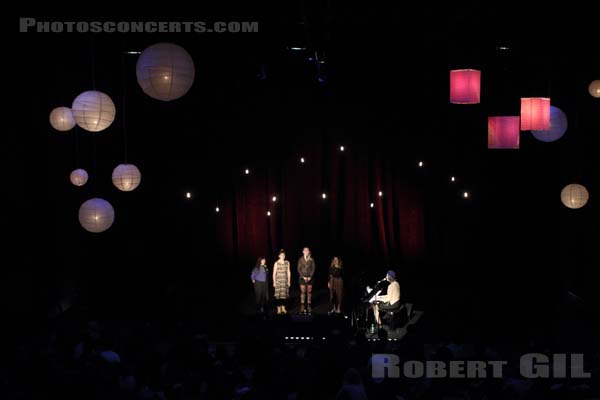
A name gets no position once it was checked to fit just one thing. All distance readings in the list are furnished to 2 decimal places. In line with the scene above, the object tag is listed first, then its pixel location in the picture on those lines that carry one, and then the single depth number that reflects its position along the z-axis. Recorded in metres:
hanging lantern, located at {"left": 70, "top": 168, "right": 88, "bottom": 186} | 10.66
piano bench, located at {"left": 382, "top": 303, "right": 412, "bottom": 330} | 11.59
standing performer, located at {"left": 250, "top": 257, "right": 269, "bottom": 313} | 12.08
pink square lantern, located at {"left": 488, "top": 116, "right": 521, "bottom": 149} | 9.84
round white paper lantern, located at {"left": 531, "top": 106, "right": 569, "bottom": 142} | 9.60
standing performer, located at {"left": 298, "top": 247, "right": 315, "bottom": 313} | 12.45
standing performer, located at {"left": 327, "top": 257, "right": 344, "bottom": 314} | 12.21
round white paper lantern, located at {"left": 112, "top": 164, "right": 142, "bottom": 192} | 10.12
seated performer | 11.40
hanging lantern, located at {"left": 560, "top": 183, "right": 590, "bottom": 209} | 10.48
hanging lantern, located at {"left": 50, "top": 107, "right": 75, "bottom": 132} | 9.73
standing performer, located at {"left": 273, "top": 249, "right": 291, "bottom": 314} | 12.38
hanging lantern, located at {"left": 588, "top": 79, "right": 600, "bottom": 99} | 9.95
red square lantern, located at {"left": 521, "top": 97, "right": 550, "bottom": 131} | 9.06
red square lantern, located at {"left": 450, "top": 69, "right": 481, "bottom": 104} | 8.50
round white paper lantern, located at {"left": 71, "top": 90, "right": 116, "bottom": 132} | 7.50
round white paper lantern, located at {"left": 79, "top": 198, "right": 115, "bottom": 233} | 8.73
